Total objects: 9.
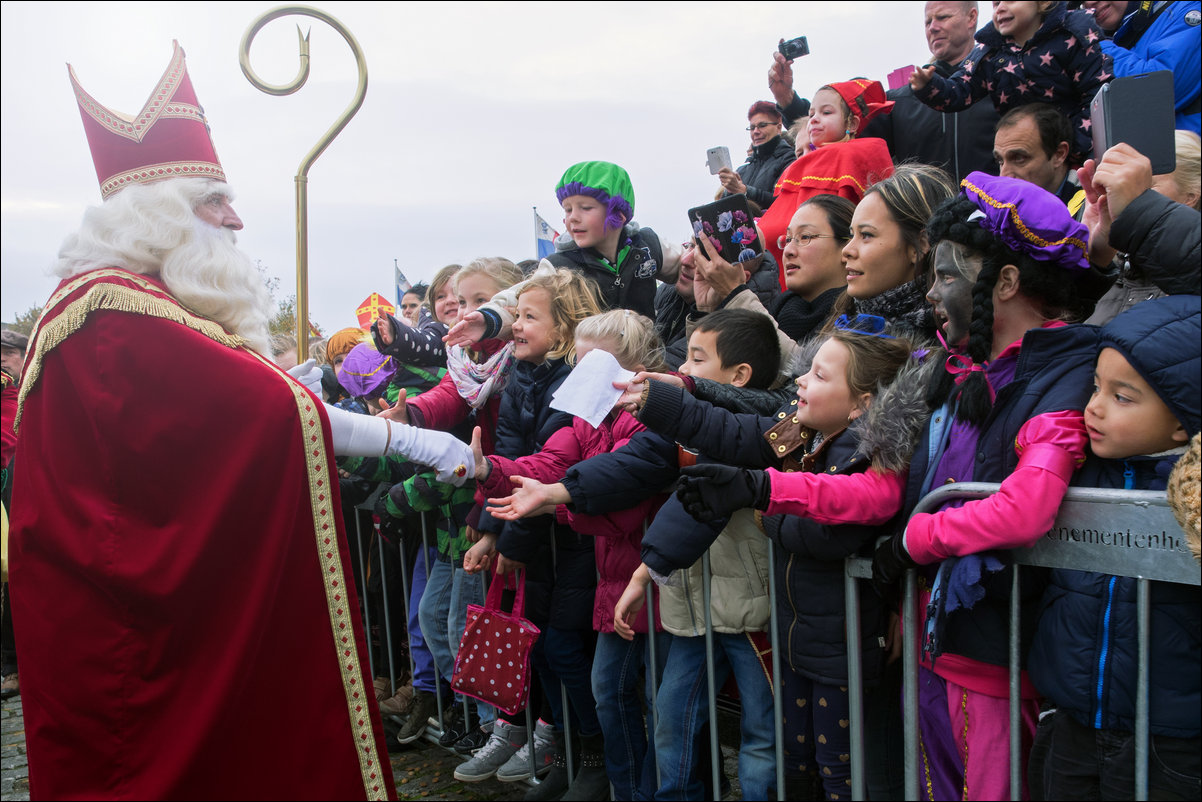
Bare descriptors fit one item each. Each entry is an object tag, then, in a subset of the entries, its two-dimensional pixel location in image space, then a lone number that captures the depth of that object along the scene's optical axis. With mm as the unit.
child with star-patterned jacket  3646
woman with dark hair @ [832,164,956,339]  2809
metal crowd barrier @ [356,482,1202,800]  1743
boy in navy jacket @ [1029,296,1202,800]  1735
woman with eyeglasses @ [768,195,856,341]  3311
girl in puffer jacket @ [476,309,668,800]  3074
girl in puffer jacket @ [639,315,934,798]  2355
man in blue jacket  3510
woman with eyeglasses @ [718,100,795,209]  5562
